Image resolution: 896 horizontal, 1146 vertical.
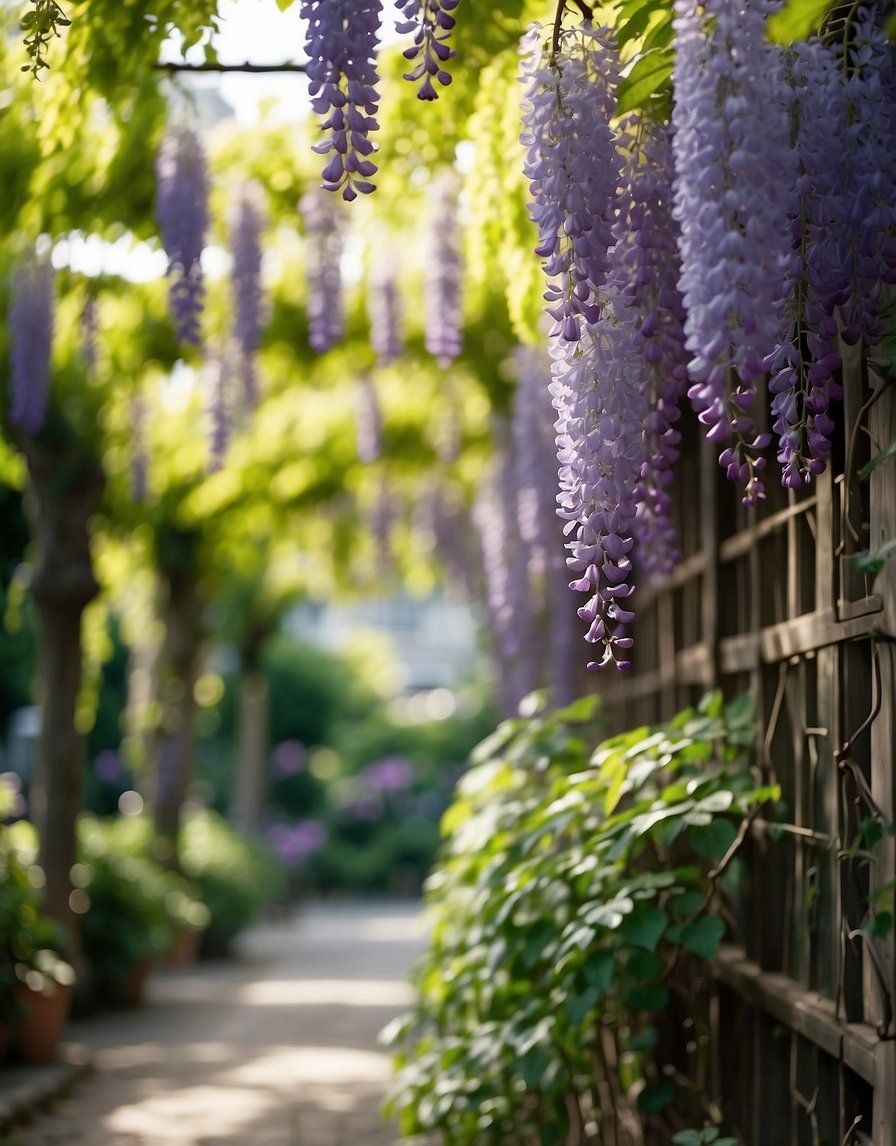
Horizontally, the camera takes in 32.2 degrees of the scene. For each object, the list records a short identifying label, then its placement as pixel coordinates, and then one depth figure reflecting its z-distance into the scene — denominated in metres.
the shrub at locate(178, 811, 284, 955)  11.91
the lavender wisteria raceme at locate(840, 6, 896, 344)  1.95
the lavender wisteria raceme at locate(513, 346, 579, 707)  5.47
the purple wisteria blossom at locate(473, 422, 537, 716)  6.50
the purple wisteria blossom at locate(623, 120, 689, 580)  2.30
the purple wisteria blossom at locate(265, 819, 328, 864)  20.12
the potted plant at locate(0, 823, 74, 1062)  5.84
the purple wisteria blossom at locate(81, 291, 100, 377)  5.78
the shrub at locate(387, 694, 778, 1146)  2.75
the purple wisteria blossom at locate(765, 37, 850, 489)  1.94
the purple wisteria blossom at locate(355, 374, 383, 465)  8.02
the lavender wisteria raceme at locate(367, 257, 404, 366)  6.46
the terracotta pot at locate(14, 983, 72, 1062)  6.06
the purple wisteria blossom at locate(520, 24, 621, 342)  2.07
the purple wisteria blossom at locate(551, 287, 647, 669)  2.08
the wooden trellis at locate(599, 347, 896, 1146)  2.21
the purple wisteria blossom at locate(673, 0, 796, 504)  1.73
